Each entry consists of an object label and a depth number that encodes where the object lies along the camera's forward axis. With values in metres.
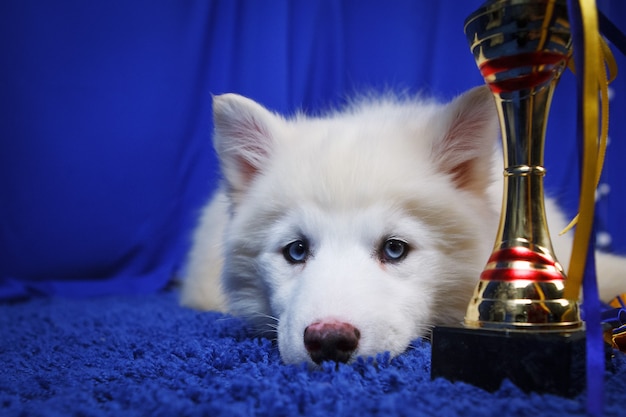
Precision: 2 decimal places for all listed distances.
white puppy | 0.41
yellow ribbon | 0.30
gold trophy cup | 0.32
